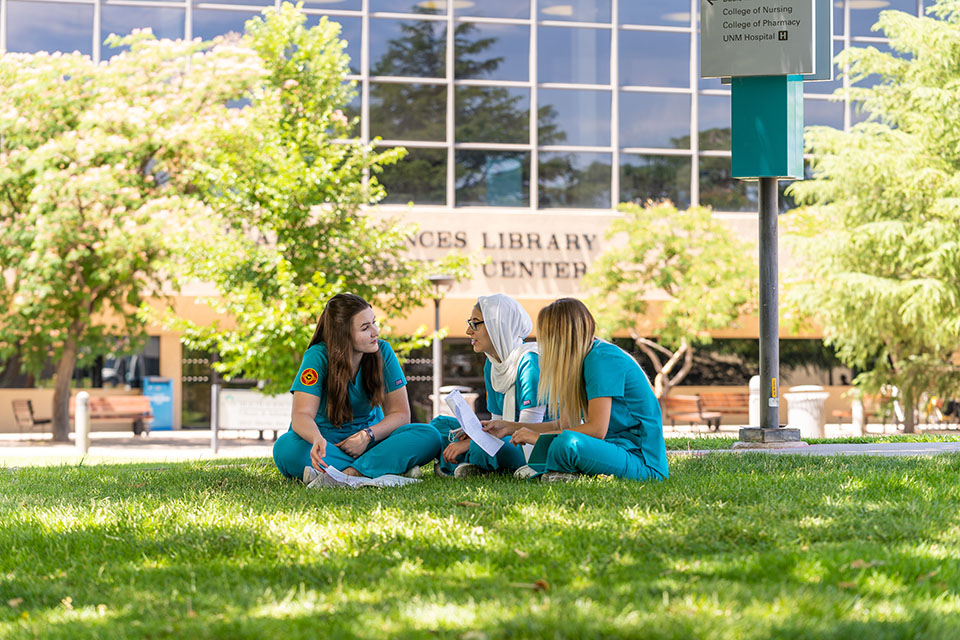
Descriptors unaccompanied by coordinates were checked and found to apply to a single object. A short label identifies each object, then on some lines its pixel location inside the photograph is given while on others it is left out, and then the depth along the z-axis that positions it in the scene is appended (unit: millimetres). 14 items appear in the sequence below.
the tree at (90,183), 19797
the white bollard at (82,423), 18094
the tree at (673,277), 23953
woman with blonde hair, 6016
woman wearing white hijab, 6633
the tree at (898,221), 19750
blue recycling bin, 26489
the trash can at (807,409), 18016
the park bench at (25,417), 24531
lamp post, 17703
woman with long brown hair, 6457
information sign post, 10430
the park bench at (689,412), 25203
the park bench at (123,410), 24434
